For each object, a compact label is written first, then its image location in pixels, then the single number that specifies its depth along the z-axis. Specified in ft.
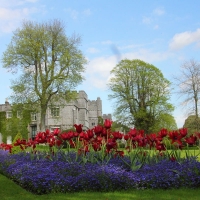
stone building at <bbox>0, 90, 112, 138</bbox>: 187.83
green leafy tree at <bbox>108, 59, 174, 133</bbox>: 153.07
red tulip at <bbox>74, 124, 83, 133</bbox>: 32.40
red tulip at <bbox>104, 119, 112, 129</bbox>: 30.53
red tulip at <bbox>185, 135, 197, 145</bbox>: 32.35
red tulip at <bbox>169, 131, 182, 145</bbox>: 32.68
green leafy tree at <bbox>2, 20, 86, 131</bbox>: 130.52
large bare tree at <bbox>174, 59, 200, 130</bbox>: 125.58
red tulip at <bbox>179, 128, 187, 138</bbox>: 32.22
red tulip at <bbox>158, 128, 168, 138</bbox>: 33.09
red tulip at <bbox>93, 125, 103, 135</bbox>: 30.86
